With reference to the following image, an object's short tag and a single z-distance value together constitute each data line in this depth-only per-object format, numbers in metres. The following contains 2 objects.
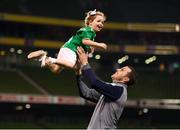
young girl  9.72
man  8.76
